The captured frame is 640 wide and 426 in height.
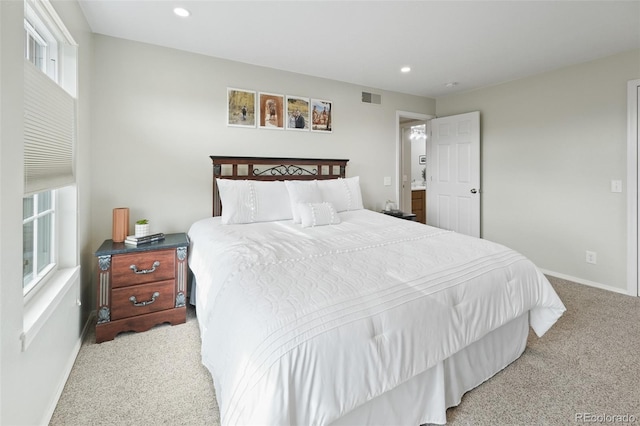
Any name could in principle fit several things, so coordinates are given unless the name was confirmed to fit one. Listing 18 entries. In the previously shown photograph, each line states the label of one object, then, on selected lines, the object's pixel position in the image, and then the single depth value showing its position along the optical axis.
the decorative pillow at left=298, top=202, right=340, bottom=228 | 2.74
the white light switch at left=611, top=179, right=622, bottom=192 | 3.16
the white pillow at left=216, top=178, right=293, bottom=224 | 2.78
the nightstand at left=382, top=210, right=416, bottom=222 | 4.06
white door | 4.32
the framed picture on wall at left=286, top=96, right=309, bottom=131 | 3.61
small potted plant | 2.57
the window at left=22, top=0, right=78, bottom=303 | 1.39
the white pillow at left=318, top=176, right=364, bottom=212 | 3.30
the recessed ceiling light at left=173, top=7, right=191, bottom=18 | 2.29
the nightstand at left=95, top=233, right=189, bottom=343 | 2.28
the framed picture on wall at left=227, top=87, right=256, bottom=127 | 3.25
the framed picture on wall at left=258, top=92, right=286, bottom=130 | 3.43
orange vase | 2.54
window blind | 1.32
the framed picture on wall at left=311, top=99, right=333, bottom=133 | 3.76
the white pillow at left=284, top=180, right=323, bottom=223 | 2.95
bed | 1.05
